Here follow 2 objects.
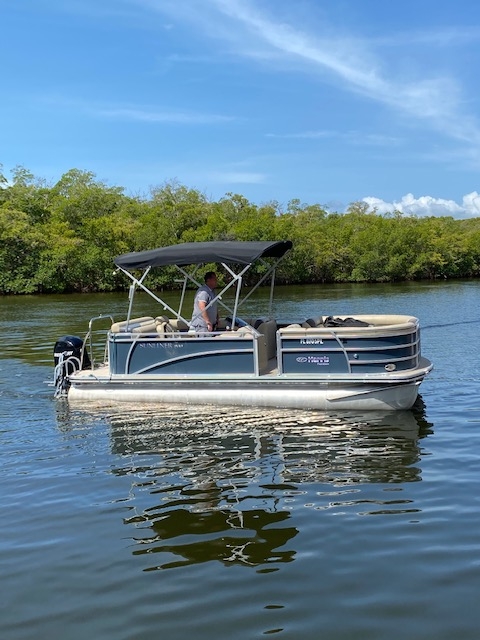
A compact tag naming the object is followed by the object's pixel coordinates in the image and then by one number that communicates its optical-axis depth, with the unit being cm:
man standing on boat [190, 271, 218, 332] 1130
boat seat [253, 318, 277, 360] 1146
